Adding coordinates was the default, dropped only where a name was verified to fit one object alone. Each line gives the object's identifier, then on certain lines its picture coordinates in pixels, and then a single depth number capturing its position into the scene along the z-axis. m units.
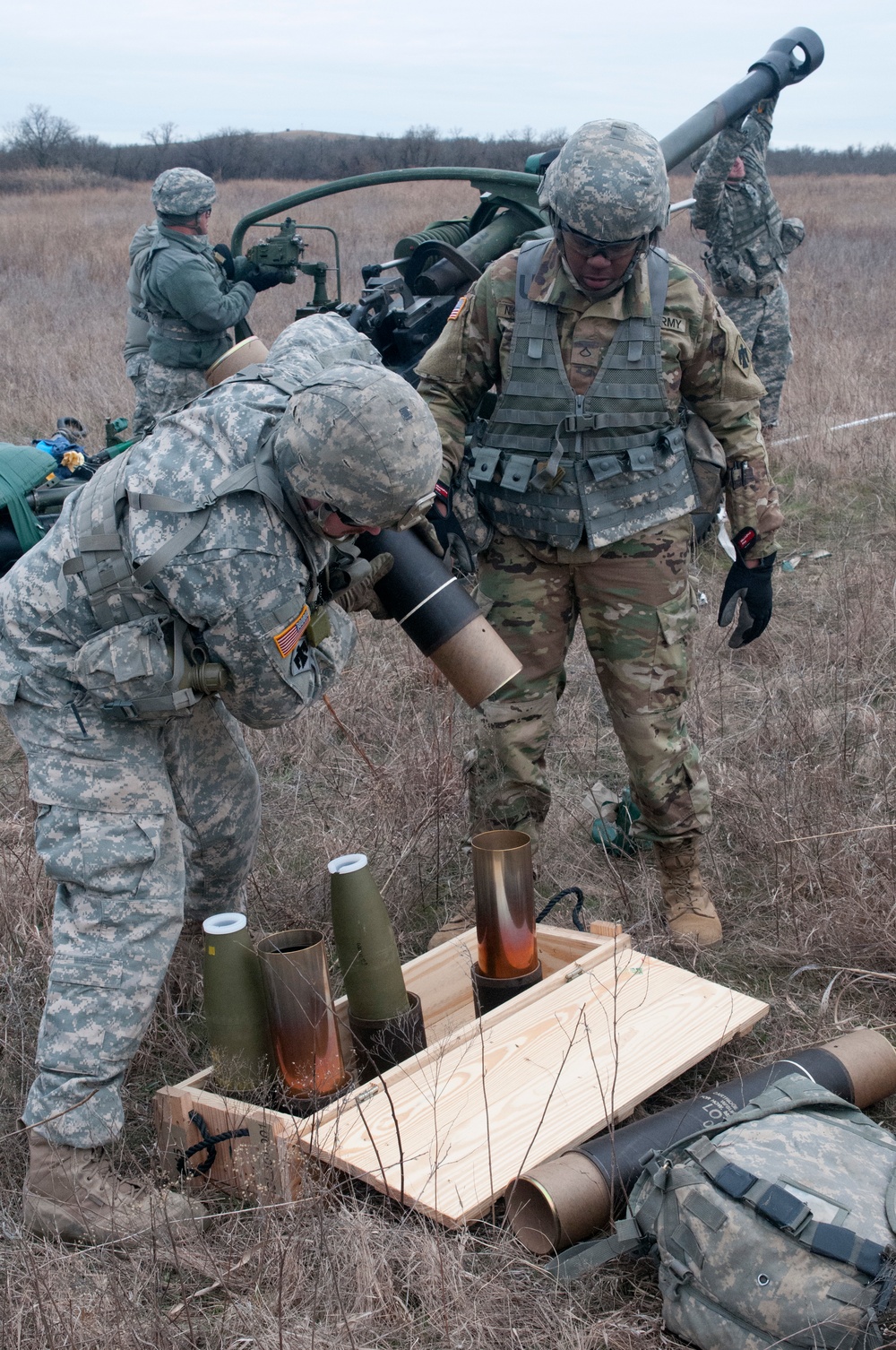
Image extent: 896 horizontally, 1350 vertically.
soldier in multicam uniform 3.14
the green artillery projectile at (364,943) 2.67
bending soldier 2.29
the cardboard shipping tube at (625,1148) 2.27
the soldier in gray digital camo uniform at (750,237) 6.94
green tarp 4.06
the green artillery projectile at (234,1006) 2.57
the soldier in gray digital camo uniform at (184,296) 6.64
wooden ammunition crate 2.36
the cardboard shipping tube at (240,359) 3.01
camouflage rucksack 1.91
